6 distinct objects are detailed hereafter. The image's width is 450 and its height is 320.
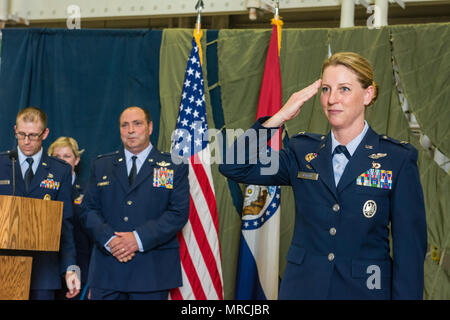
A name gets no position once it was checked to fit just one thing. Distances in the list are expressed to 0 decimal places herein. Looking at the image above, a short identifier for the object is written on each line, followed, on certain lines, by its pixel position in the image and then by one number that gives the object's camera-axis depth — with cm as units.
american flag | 481
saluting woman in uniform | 224
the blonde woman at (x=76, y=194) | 523
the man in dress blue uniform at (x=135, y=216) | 407
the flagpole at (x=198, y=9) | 528
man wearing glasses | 407
